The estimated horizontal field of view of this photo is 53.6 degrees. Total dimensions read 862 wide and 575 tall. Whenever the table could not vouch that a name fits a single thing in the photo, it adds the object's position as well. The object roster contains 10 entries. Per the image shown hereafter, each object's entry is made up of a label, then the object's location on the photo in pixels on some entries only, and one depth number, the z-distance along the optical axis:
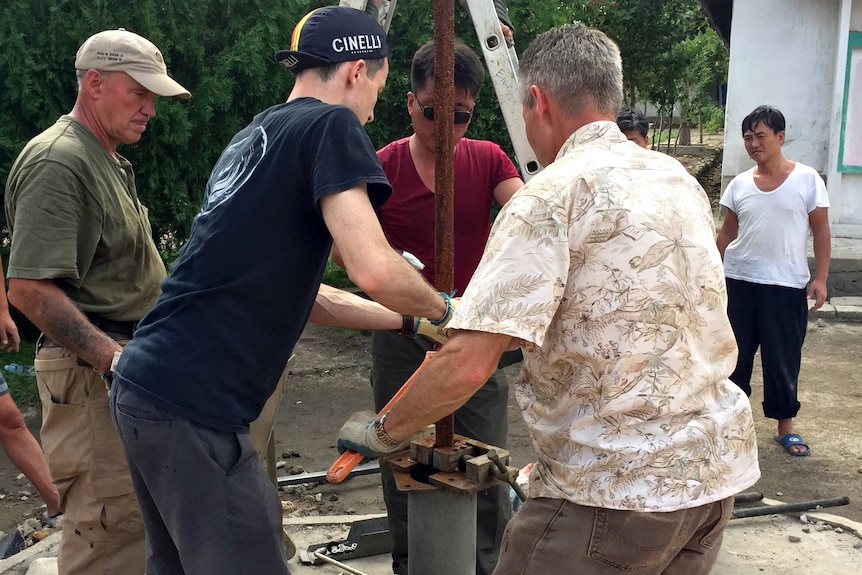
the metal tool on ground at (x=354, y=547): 3.65
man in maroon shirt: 3.28
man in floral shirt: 1.76
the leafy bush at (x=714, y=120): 25.15
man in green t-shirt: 2.61
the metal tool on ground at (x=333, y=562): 3.08
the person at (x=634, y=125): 4.77
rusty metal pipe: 2.38
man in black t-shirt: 1.92
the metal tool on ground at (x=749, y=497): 4.12
